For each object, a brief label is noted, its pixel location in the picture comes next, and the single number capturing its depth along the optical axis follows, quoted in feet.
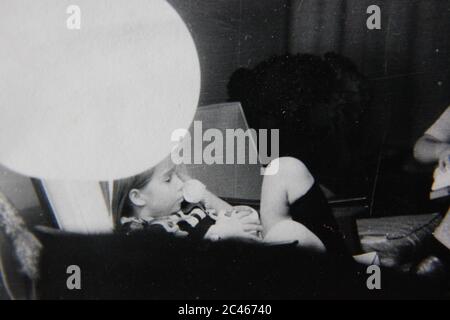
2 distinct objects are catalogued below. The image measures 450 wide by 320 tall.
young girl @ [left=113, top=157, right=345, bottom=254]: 6.16
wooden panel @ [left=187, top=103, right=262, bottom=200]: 6.19
